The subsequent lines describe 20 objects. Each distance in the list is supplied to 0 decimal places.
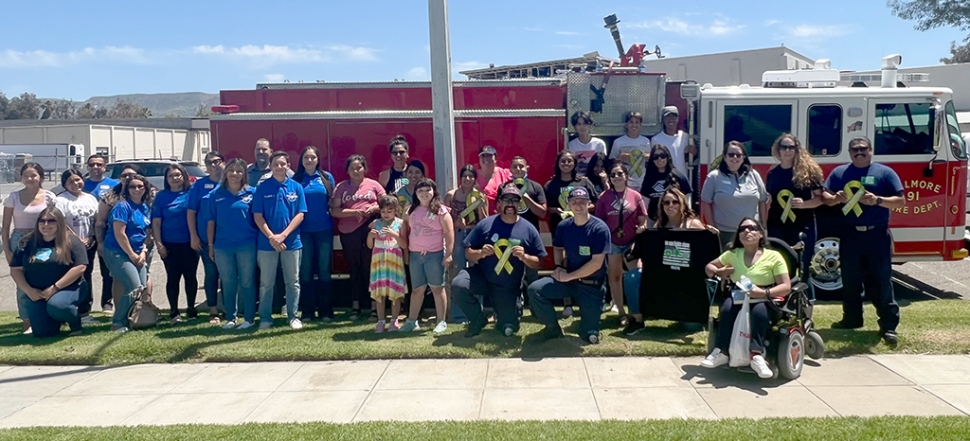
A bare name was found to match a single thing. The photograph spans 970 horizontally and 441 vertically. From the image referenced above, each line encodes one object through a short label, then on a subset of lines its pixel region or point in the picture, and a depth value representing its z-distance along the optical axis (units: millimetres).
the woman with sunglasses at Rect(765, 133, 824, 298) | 7480
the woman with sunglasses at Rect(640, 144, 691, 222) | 8109
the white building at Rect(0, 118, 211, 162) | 49375
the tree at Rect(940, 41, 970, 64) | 52312
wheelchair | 6156
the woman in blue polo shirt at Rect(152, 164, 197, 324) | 8422
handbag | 8211
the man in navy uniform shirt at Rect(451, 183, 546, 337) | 7352
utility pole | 7949
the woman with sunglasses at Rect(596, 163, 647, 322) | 7746
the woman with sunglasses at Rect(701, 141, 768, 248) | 7641
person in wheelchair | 6180
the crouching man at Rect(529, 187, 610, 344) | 7129
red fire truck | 9188
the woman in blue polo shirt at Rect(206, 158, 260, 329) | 7992
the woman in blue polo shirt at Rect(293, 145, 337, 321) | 8367
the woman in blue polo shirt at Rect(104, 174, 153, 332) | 8148
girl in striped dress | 7930
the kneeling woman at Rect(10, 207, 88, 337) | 8023
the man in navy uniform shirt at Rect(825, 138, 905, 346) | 7176
